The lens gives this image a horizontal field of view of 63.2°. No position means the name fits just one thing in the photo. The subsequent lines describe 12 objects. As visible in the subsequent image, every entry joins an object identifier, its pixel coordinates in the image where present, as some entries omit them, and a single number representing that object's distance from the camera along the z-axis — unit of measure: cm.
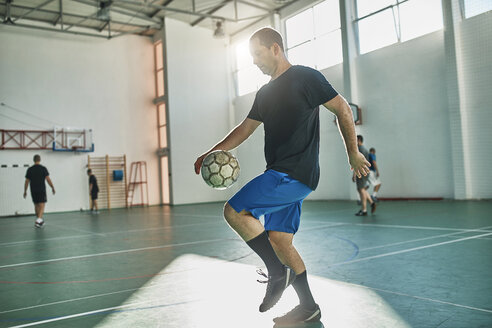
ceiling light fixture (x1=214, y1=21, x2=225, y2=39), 1959
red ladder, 2403
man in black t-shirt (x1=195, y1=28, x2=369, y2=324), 271
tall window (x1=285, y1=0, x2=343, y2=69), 1848
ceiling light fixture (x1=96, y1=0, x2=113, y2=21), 1900
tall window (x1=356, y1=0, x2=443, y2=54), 1480
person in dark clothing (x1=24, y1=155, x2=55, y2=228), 1229
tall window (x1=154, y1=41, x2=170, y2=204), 2477
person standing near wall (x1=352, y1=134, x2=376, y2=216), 1042
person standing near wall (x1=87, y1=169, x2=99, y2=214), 1914
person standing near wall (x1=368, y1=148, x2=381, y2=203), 1120
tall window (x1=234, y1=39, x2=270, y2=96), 2339
